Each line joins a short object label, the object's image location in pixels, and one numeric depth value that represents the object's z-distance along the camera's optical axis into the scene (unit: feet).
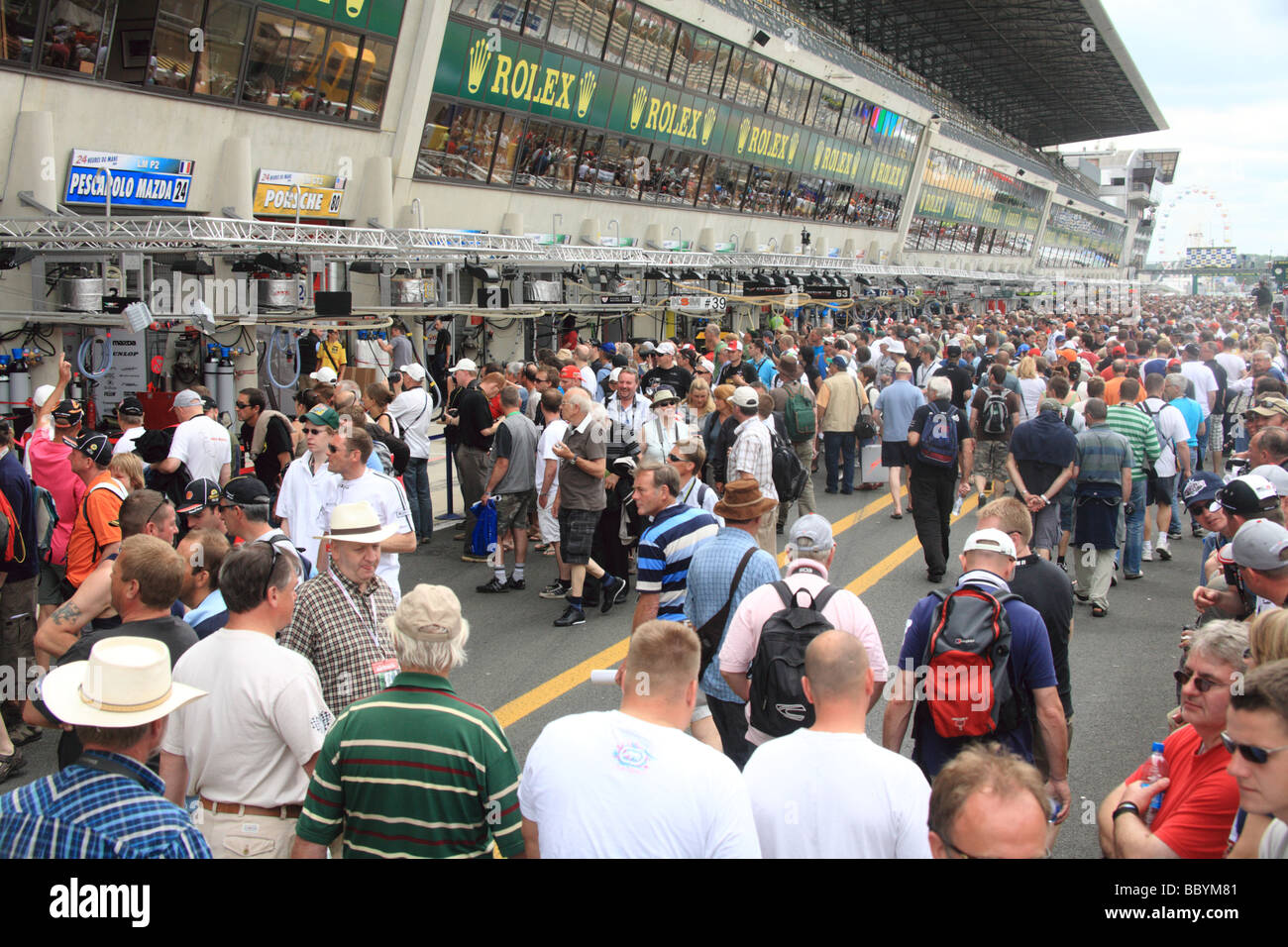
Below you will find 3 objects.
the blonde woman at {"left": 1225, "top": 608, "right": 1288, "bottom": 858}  10.82
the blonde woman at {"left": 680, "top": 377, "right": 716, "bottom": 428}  33.78
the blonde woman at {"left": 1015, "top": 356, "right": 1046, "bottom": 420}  45.29
